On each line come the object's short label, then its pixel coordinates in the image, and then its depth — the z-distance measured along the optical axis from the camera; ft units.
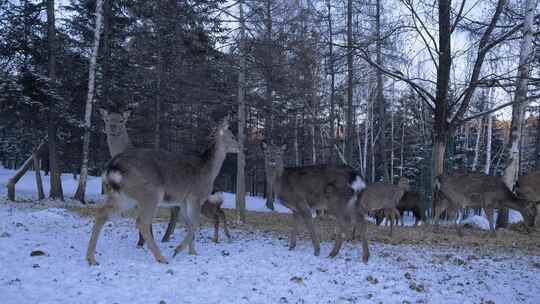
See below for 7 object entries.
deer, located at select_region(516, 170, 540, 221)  42.80
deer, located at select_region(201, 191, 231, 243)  30.56
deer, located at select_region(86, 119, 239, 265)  22.09
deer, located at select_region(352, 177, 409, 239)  40.75
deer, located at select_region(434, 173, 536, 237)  38.40
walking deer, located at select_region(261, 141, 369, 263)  26.45
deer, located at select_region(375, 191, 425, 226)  63.30
